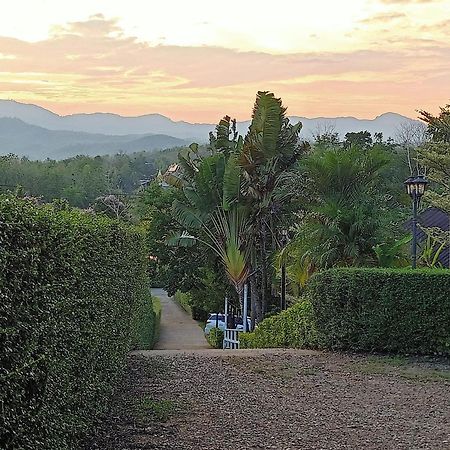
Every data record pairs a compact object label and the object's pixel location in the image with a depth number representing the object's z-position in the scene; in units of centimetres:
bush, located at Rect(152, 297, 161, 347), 2288
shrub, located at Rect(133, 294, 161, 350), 1087
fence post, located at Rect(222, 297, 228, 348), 2311
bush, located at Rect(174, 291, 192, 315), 3239
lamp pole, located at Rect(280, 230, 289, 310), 1674
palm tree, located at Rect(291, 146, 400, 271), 1298
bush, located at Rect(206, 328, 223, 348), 2140
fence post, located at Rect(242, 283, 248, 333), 1827
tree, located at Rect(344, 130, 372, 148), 3559
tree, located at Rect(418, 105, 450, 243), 1658
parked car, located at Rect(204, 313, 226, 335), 2495
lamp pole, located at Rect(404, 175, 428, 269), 1289
